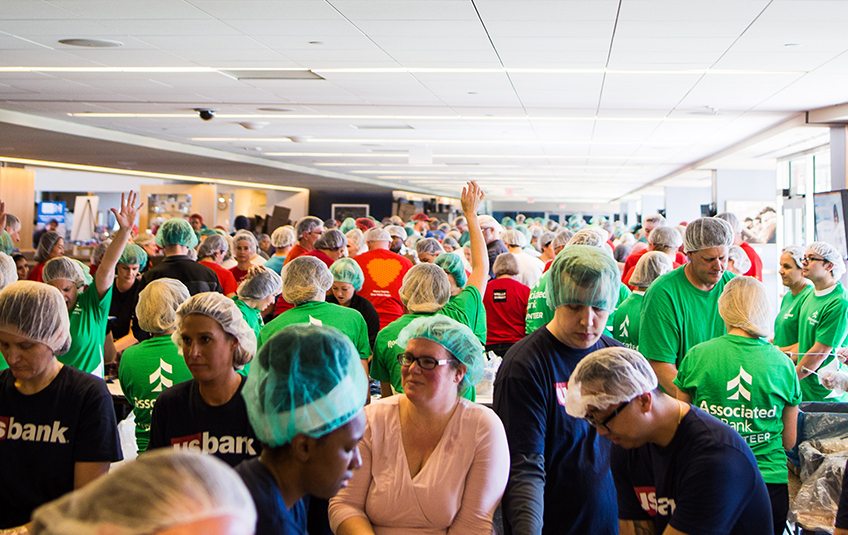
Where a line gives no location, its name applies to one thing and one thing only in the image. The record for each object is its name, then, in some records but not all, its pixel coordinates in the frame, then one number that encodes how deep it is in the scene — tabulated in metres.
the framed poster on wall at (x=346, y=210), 26.44
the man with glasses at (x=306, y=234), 6.87
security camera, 8.76
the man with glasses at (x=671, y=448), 1.75
